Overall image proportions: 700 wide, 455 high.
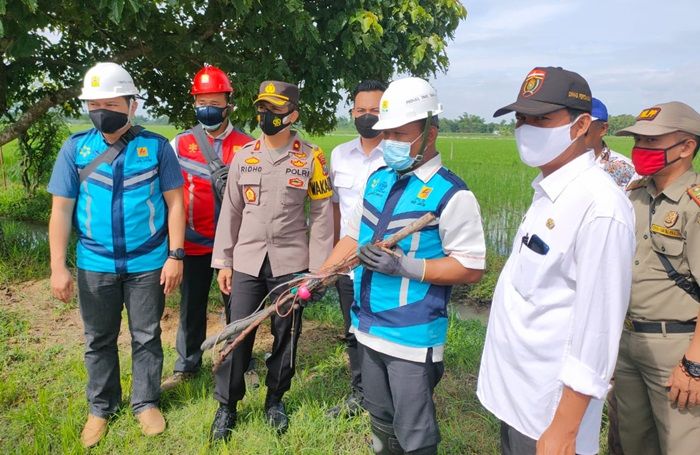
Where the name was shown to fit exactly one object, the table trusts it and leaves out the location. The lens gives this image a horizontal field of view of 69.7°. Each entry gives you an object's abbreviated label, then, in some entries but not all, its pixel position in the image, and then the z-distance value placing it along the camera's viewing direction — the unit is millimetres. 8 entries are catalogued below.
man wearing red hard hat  3041
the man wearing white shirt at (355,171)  2857
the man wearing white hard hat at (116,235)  2461
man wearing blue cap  2762
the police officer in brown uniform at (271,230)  2545
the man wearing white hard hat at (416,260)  1790
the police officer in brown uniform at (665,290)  1798
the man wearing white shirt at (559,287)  1235
